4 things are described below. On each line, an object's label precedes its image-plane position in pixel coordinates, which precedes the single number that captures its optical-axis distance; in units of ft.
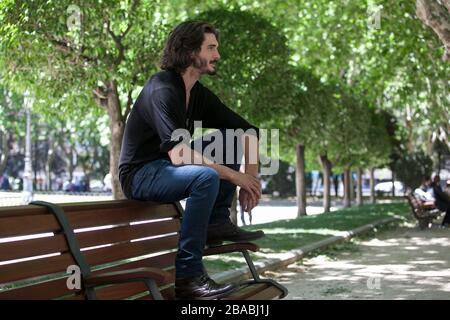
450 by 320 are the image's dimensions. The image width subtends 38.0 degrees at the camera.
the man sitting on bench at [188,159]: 10.72
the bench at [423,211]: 60.70
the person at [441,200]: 63.41
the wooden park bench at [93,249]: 9.11
